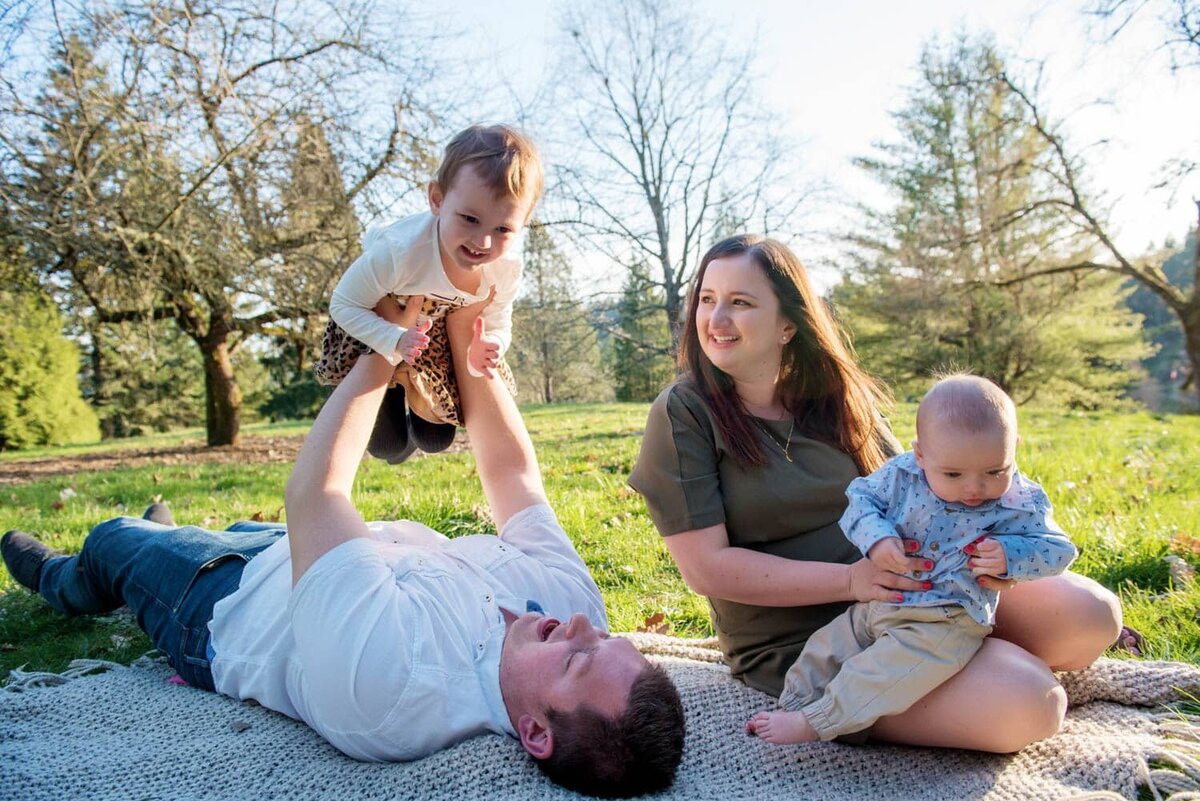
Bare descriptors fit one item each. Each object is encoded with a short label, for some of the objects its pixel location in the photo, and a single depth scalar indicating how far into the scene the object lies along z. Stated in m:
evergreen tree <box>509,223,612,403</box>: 15.52
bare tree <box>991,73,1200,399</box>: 16.55
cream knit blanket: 2.07
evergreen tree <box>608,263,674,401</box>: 16.36
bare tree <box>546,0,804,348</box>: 15.88
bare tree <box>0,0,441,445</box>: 8.38
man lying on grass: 2.09
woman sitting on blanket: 2.21
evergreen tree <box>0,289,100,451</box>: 16.47
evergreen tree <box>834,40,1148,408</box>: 24.59
